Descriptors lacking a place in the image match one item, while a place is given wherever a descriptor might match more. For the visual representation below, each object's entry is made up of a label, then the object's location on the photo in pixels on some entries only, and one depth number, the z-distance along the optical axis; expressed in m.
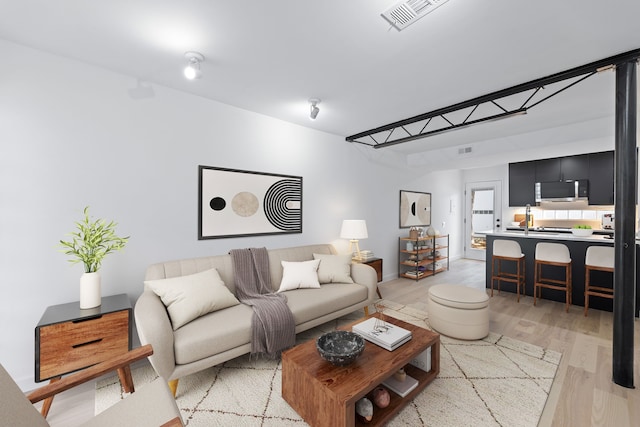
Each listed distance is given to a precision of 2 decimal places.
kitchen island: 3.61
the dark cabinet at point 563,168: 5.34
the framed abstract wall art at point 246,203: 3.07
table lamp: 4.13
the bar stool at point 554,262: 3.63
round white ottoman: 2.77
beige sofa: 1.91
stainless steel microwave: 5.32
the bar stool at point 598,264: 3.35
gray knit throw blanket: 2.36
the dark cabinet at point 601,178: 5.04
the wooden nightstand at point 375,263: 4.25
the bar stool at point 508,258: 4.10
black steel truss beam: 2.27
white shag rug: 1.81
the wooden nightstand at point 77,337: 1.82
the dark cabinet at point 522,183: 5.98
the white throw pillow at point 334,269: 3.36
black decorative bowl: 1.70
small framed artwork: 5.71
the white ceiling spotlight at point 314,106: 3.04
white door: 7.07
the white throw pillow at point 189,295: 2.22
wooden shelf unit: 5.35
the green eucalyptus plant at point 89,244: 2.18
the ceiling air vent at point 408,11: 1.63
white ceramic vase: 2.11
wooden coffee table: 1.51
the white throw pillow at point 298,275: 3.13
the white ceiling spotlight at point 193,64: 2.19
